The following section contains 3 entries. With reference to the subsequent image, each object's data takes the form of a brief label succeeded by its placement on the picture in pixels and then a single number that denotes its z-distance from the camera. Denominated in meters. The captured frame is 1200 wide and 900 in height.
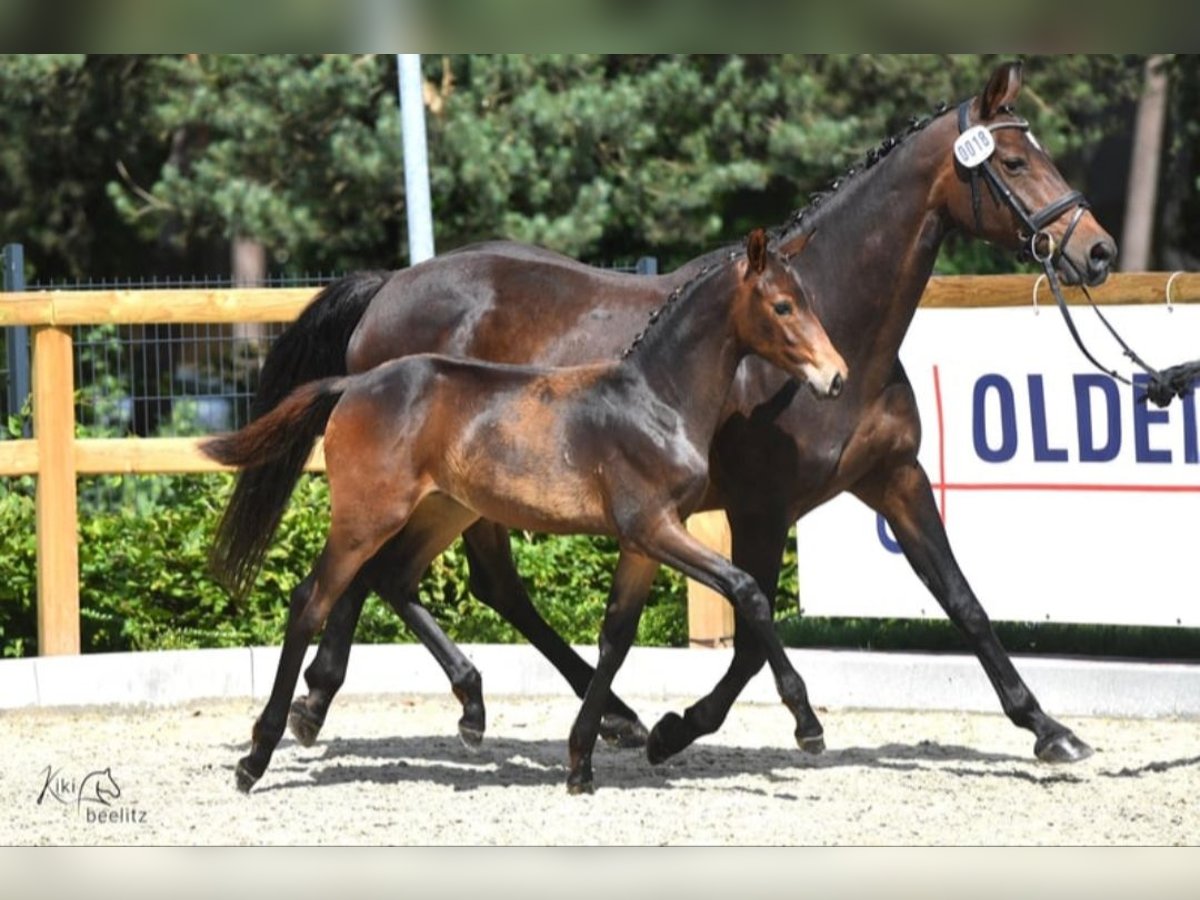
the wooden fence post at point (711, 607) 17.45
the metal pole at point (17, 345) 18.34
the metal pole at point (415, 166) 19.70
